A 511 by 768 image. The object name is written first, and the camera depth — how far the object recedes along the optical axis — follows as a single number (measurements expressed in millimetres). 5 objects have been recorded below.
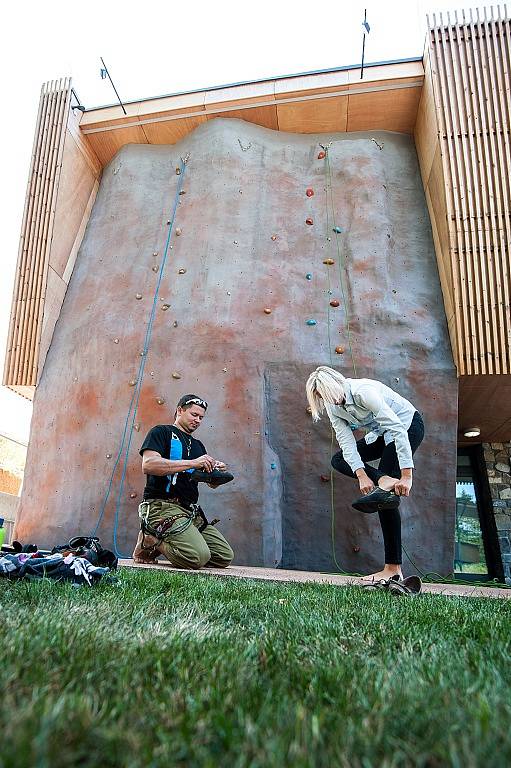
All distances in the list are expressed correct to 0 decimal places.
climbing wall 5293
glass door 7895
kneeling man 3734
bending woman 3438
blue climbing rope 5348
